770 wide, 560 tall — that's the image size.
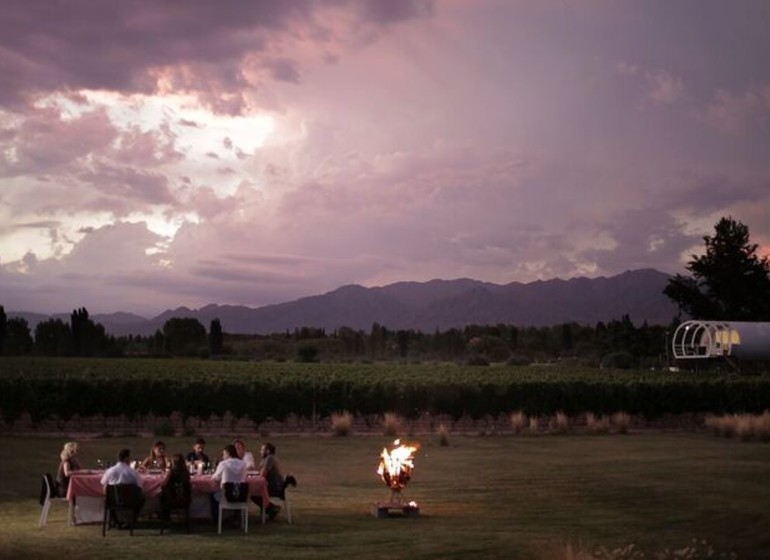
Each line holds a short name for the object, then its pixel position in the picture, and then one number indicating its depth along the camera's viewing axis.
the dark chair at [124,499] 16.45
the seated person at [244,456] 18.19
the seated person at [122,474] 16.44
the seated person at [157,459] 18.77
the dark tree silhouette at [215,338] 147.62
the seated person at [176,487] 16.73
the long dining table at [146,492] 17.36
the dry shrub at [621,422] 44.25
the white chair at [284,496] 18.19
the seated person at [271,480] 18.33
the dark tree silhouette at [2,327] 152.84
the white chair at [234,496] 16.94
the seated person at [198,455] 19.31
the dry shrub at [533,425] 42.83
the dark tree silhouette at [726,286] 92.38
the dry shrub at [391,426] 41.19
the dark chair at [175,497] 16.80
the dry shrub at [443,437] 36.72
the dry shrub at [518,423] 42.88
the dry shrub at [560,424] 42.94
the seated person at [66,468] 17.73
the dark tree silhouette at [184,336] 156.00
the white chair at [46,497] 17.58
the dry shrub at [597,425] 43.78
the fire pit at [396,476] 19.00
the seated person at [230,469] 16.98
